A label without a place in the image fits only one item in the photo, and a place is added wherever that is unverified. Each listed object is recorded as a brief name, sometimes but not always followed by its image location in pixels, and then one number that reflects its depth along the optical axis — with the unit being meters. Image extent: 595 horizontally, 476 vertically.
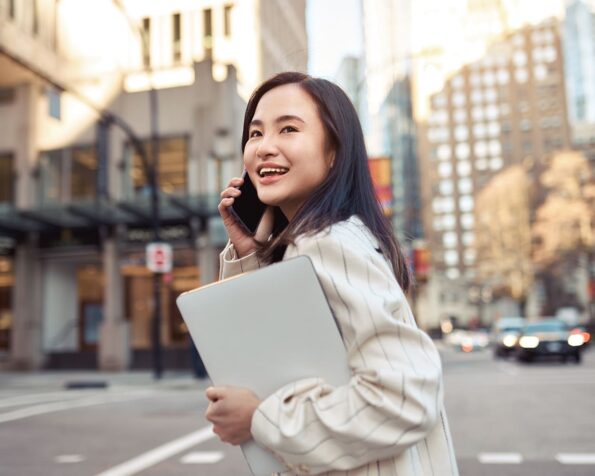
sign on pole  18.25
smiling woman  1.30
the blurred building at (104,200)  23.73
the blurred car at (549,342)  22.02
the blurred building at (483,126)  110.00
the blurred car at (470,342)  44.88
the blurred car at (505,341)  27.47
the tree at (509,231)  56.31
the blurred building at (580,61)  81.81
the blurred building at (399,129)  100.62
